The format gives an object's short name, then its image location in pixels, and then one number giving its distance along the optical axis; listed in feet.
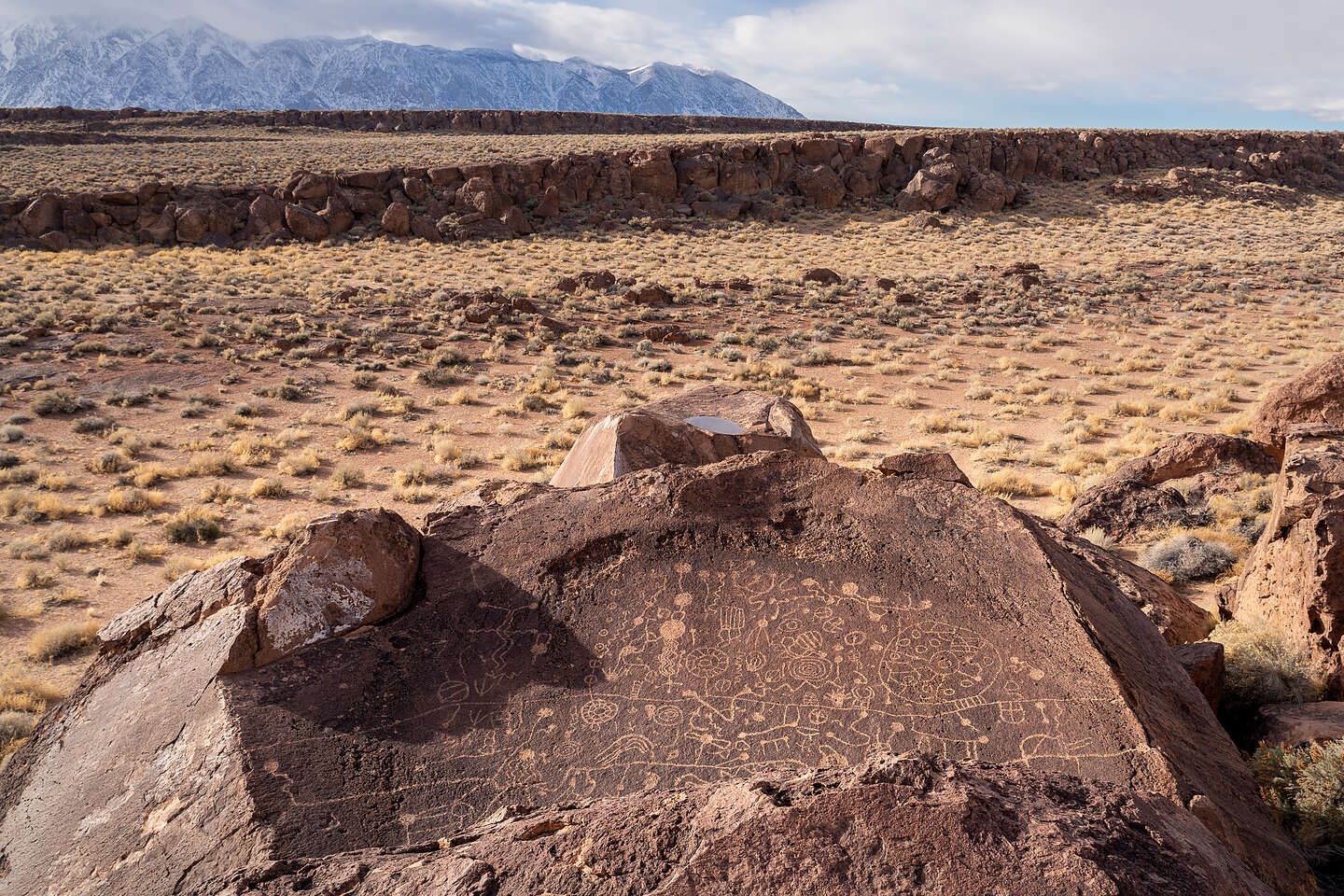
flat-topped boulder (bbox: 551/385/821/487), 21.09
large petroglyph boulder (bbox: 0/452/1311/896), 9.90
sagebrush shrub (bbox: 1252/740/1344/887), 11.34
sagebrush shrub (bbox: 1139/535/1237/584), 24.30
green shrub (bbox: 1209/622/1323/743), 15.19
